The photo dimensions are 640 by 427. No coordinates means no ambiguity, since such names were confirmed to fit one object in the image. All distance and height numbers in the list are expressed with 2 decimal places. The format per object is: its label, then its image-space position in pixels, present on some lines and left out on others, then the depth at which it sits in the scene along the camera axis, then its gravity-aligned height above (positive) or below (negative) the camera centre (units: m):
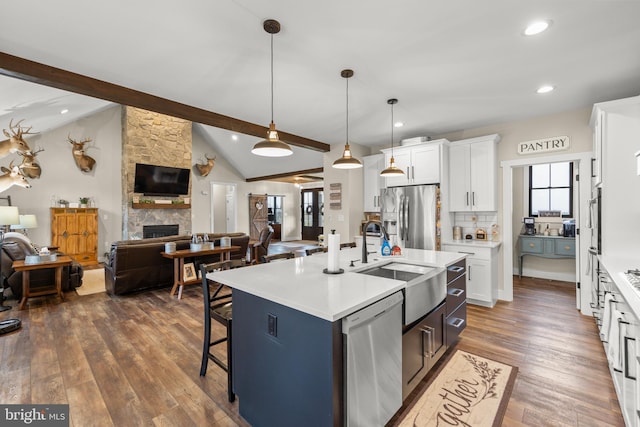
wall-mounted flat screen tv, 7.43 +0.85
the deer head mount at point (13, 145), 4.88 +1.17
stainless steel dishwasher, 1.43 -0.81
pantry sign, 3.88 +0.91
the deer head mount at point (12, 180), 4.79 +0.56
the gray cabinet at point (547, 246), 4.98 -0.62
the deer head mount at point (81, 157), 7.04 +1.37
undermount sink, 2.41 -0.51
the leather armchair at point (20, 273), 4.17 -0.91
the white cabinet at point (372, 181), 5.42 +0.59
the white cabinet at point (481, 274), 4.01 -0.88
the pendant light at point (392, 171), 3.52 +0.50
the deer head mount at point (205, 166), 9.31 +1.48
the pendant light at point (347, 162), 3.04 +0.53
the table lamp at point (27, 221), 5.35 -0.15
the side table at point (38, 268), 3.90 -0.84
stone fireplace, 7.38 +1.63
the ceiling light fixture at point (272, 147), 2.27 +0.51
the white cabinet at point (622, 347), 1.49 -0.85
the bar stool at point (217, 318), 2.06 -0.79
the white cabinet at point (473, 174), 4.28 +0.57
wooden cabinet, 6.68 -0.46
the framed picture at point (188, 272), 4.59 -0.97
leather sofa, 4.37 -0.84
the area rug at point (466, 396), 1.90 -1.35
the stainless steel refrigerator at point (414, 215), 4.43 -0.05
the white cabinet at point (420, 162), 4.50 +0.80
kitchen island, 1.38 -0.67
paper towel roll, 2.07 -0.32
